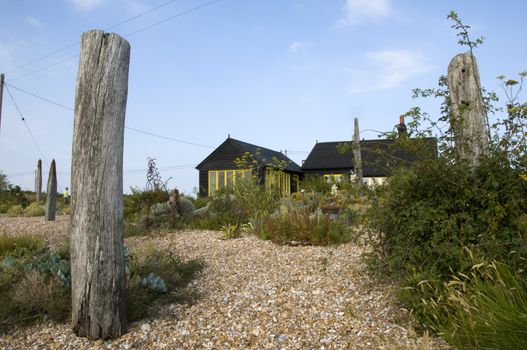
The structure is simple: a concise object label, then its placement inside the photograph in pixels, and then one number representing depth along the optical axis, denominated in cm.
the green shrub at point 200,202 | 1472
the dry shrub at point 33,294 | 373
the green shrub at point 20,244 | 593
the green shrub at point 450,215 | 360
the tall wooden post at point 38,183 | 1800
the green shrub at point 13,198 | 1698
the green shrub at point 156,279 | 388
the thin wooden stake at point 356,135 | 1651
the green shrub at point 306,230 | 677
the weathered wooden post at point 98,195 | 331
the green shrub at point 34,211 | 1379
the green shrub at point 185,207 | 980
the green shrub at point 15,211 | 1388
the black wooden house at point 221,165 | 2417
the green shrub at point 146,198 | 980
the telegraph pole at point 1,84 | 1541
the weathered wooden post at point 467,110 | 434
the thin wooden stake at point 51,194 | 1096
